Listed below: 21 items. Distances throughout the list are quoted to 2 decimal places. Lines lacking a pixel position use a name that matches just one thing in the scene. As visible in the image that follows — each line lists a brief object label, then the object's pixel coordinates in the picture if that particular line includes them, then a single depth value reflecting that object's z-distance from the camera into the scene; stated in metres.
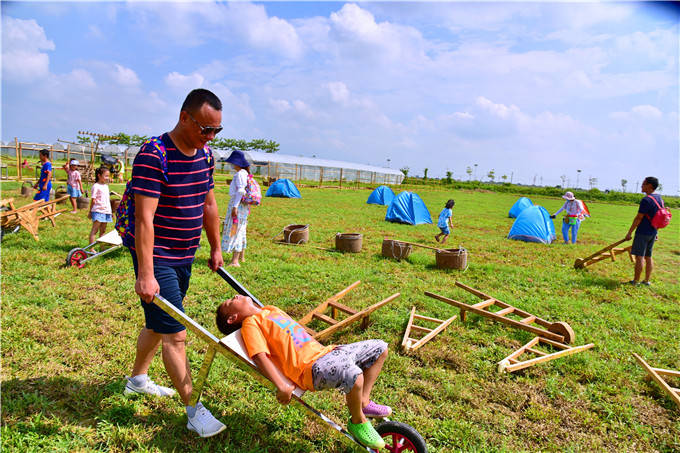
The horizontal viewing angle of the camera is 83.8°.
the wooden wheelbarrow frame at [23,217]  7.32
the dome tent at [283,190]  23.81
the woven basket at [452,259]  7.65
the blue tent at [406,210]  14.90
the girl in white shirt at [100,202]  7.18
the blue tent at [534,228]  12.04
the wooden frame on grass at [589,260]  7.85
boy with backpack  7.03
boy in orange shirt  2.31
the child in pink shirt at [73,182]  11.11
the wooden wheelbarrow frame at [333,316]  4.01
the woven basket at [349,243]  8.66
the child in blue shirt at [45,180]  9.29
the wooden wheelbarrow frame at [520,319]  4.51
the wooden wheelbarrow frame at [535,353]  3.84
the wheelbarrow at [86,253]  6.10
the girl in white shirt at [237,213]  6.66
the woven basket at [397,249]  8.21
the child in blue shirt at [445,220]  11.38
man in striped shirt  2.38
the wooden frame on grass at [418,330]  4.16
